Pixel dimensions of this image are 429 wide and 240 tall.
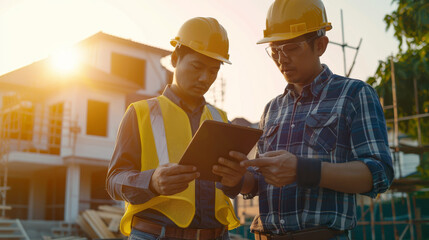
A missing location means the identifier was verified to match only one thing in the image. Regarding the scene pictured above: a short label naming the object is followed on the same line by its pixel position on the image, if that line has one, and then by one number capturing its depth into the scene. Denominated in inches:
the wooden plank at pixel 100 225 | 697.0
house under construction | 832.3
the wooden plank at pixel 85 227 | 741.3
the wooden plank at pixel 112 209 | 758.2
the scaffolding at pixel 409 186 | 472.1
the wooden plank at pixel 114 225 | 684.5
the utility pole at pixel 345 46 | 514.6
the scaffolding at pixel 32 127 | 789.7
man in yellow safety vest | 116.5
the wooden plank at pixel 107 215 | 716.4
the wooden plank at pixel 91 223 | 711.2
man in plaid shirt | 97.0
